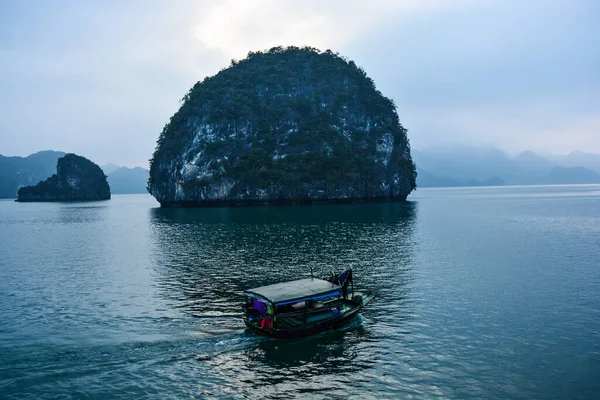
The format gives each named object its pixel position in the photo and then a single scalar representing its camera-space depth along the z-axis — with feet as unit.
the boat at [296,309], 79.66
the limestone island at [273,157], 556.10
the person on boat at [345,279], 95.66
